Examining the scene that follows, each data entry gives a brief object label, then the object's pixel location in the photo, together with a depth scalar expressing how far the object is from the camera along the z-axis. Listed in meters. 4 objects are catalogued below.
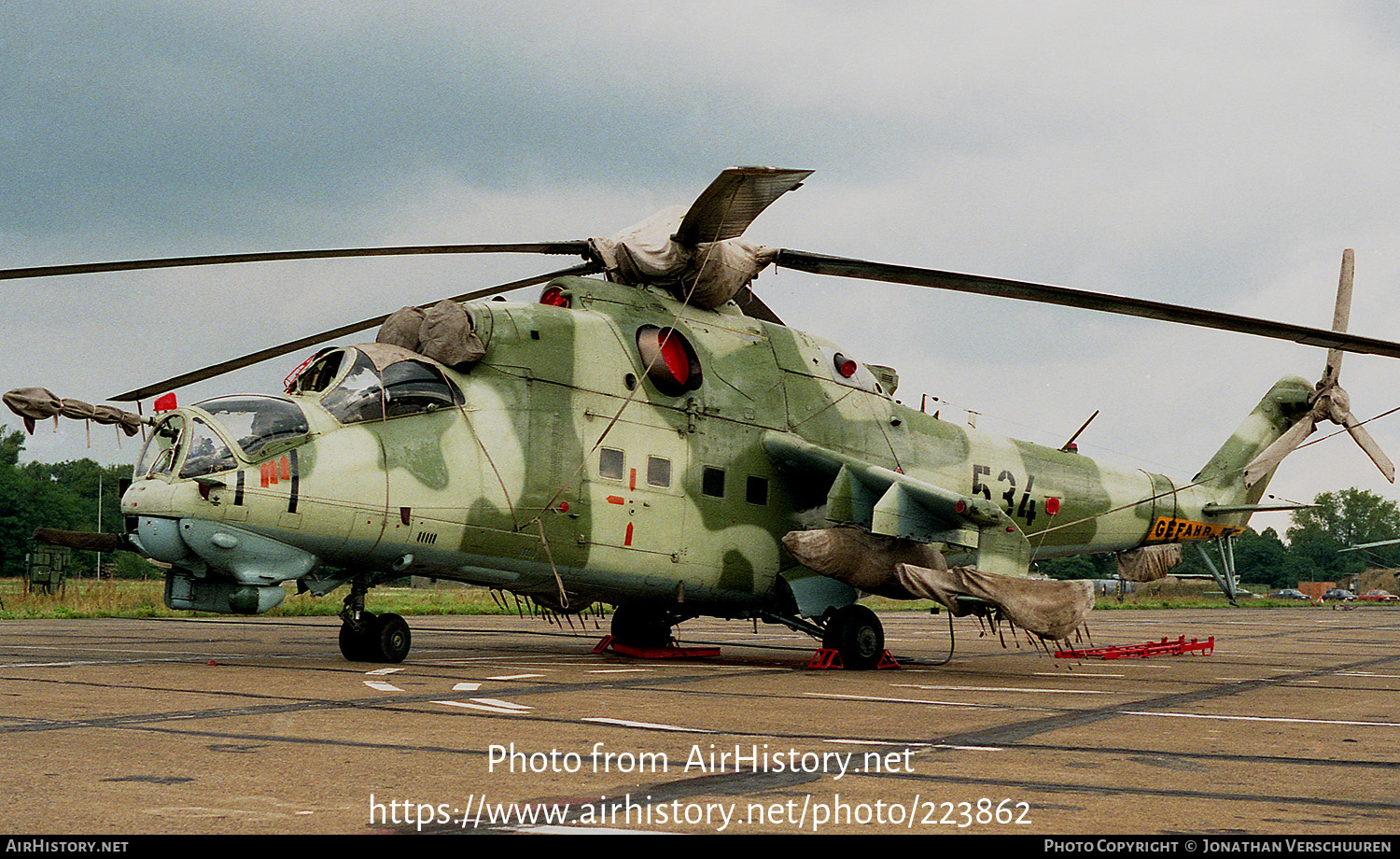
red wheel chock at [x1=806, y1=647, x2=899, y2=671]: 14.77
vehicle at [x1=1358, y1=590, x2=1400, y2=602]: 92.53
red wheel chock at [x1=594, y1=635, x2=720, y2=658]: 15.92
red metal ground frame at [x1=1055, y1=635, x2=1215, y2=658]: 16.20
